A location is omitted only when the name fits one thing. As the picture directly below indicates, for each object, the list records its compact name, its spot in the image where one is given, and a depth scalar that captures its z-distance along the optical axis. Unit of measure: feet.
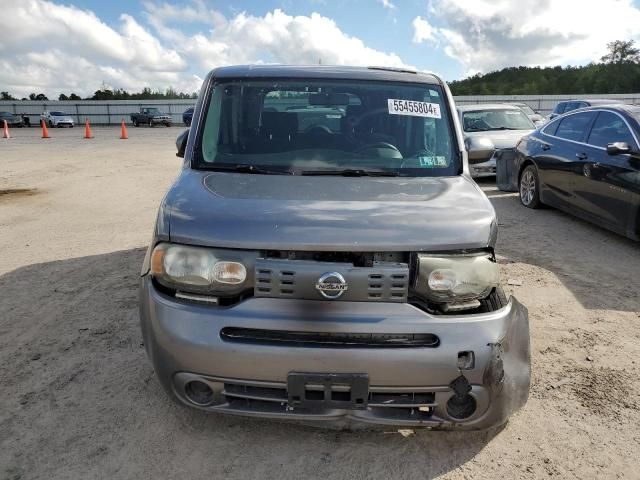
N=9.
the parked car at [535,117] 54.69
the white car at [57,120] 132.16
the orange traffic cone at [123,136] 87.04
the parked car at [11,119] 138.62
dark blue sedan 19.71
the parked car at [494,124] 35.65
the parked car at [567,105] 51.42
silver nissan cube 7.48
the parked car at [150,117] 131.64
